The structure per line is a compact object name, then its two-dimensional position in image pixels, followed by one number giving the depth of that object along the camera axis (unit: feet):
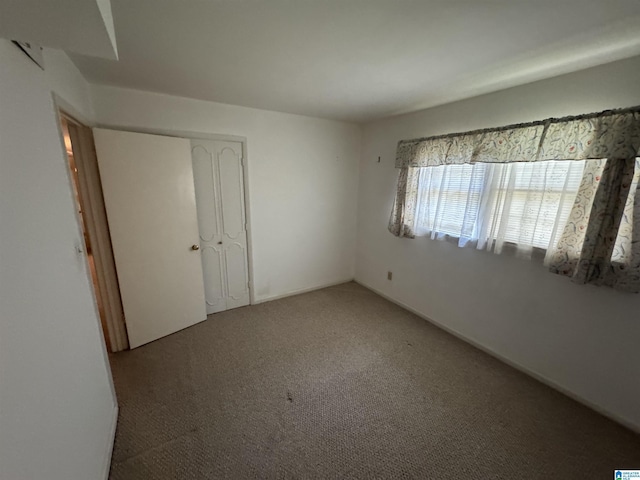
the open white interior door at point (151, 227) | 6.85
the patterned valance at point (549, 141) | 4.89
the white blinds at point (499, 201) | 5.95
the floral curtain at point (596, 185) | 4.93
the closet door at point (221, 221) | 8.61
